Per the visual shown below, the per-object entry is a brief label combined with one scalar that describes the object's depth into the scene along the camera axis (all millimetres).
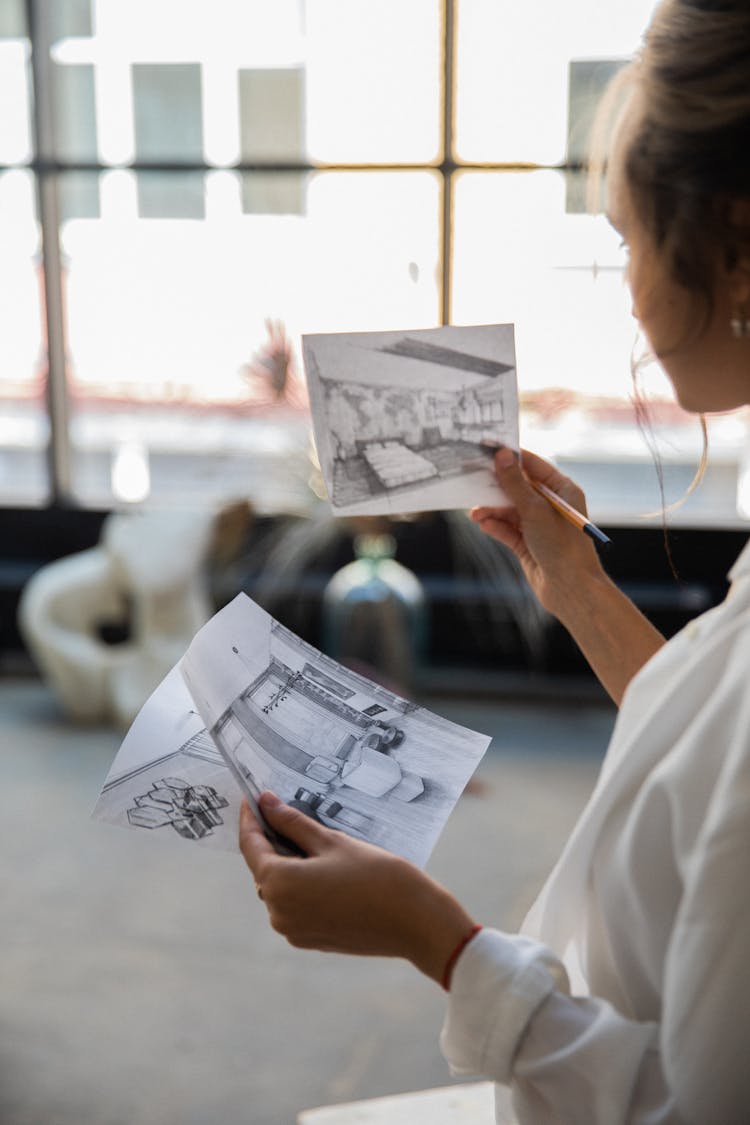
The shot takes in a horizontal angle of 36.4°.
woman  632
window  3211
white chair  3137
